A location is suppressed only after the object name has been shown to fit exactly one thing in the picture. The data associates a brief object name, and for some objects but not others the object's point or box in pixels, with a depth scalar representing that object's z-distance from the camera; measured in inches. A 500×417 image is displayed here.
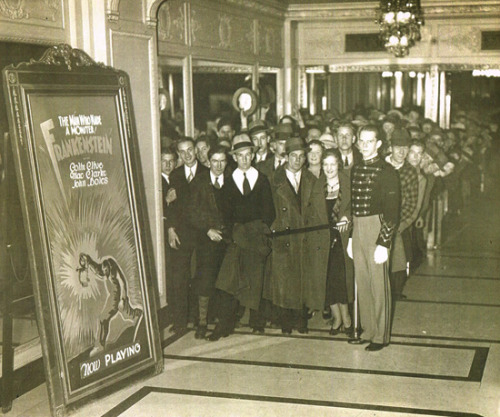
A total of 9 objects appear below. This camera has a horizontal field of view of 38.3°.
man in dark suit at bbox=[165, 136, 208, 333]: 231.6
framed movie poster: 165.9
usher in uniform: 206.4
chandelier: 340.5
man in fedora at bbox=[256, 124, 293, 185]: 248.4
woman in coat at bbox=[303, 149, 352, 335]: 221.0
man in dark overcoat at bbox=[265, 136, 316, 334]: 221.3
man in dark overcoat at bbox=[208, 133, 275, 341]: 220.7
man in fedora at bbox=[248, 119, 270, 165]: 275.7
